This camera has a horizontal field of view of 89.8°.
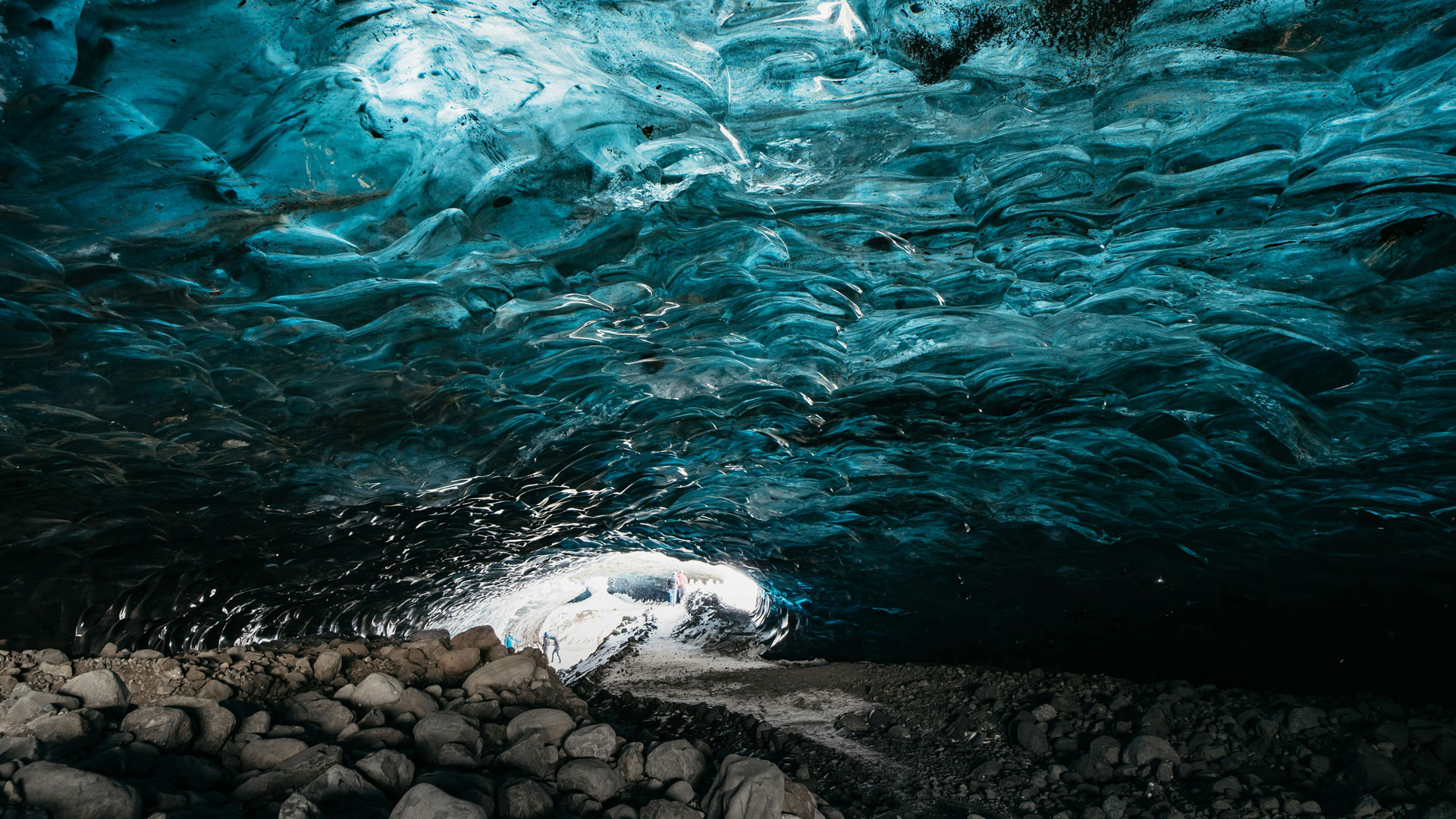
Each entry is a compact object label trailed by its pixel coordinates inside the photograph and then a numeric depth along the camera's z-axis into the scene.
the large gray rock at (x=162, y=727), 4.25
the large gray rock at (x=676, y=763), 5.07
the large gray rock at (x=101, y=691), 4.72
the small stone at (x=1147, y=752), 6.67
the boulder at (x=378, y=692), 5.80
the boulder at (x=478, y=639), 9.05
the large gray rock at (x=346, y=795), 3.72
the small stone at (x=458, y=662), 8.23
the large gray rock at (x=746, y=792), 4.43
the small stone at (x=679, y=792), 4.76
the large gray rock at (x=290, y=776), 3.84
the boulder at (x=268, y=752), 4.35
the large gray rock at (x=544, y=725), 5.46
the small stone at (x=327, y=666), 6.95
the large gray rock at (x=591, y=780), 4.73
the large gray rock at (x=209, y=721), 4.50
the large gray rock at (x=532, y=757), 4.93
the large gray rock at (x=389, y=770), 4.08
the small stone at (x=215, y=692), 5.85
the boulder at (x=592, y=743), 5.23
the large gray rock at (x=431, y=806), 3.52
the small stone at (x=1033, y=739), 7.59
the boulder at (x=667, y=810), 4.42
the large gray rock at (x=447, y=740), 4.82
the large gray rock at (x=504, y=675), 7.05
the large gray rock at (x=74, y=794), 3.15
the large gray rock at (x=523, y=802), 4.13
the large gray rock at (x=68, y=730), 3.97
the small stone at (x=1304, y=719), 6.94
